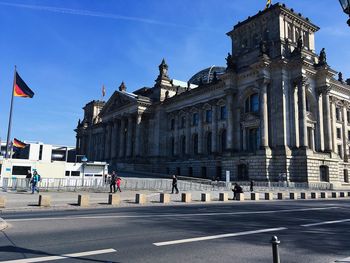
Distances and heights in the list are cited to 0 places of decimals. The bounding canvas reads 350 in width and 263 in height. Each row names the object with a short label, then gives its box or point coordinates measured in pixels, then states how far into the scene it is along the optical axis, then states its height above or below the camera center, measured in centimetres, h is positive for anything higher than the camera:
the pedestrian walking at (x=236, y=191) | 2681 -78
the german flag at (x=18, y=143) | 3516 +349
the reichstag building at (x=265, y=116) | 4494 +1051
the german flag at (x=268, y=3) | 5497 +2997
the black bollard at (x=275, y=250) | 464 -96
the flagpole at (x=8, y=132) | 2670 +358
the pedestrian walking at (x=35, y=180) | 2591 -30
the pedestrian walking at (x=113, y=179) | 2879 -12
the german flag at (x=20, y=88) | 2947 +789
